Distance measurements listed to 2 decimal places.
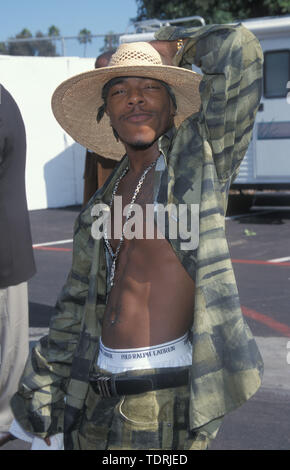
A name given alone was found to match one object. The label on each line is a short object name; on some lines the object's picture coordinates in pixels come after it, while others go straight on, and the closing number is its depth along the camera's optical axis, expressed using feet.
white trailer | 37.22
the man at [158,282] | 6.06
